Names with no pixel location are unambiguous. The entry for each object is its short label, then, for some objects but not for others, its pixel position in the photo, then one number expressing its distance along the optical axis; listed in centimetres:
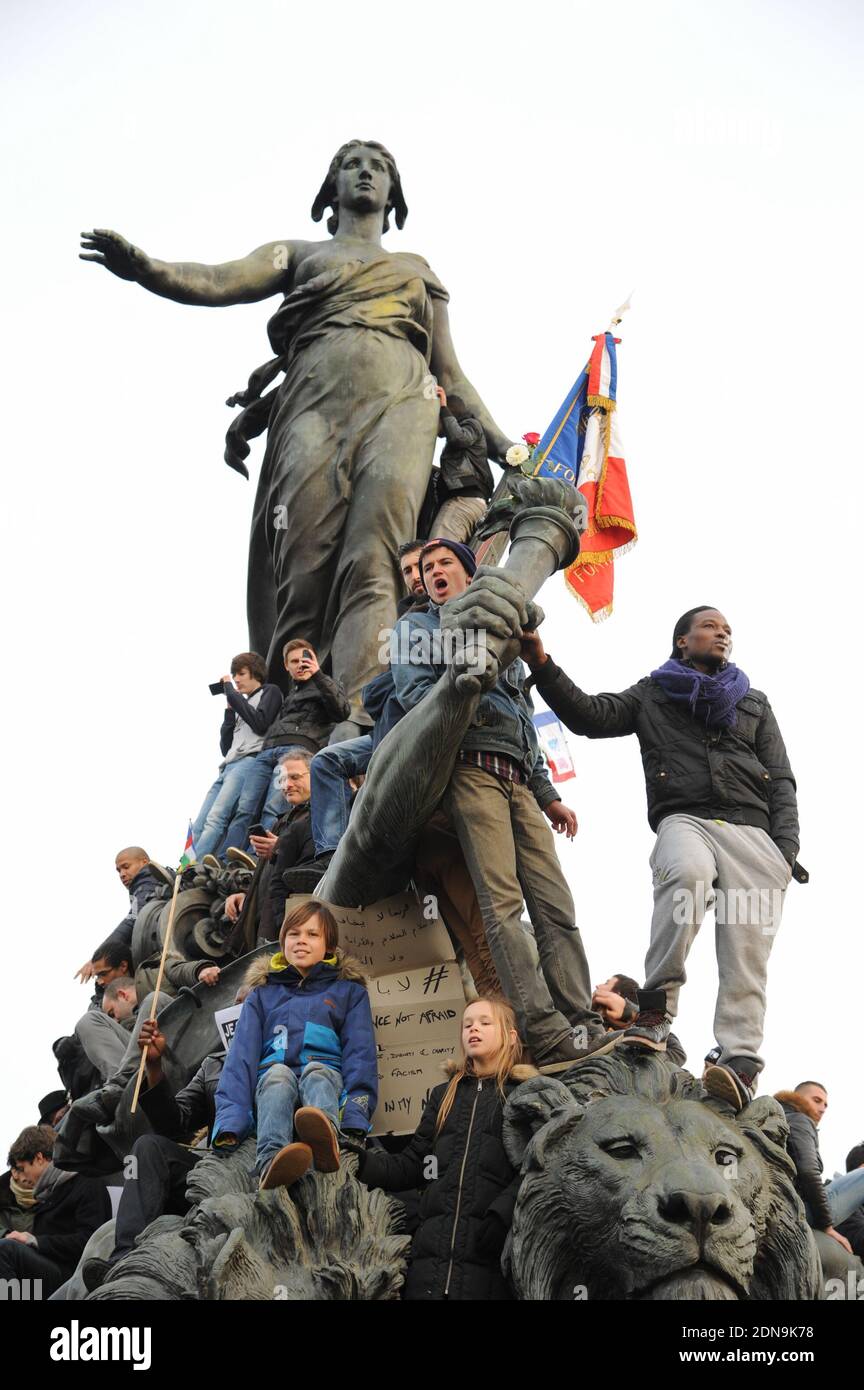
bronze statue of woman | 1312
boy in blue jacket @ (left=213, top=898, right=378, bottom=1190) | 684
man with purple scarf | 811
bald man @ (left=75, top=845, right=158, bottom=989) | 1192
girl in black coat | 662
